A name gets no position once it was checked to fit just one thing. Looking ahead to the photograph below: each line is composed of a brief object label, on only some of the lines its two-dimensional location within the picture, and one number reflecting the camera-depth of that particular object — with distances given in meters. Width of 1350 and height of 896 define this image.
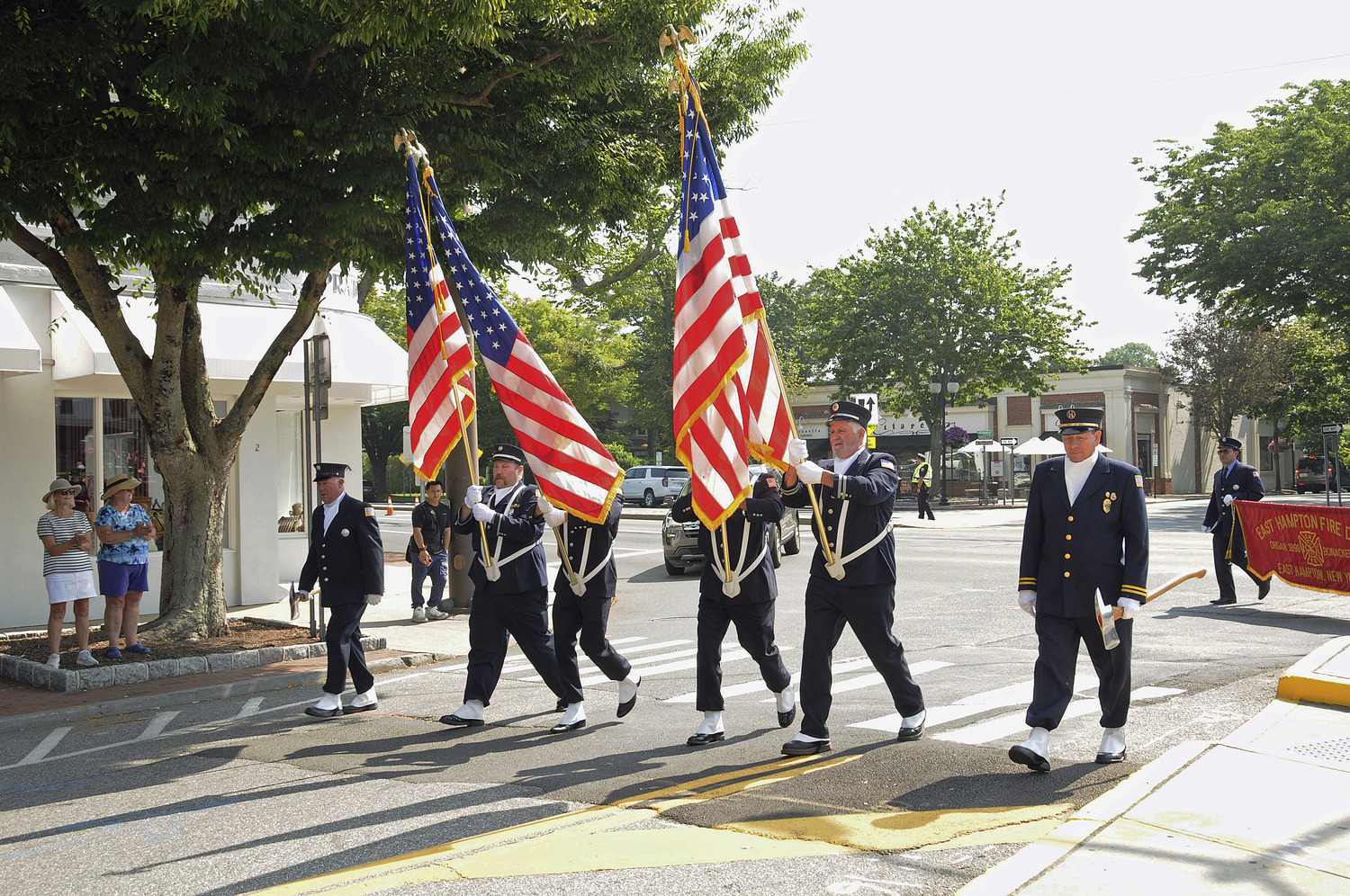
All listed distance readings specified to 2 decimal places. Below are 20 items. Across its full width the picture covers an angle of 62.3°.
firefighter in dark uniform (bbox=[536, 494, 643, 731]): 7.77
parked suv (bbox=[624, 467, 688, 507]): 47.19
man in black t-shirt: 14.47
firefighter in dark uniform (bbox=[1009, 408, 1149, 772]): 5.98
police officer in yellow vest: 33.25
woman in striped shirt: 10.38
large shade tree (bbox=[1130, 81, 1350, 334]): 31.47
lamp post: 41.72
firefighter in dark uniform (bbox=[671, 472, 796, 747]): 7.04
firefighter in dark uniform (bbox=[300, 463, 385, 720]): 8.47
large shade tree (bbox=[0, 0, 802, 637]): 9.05
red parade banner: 12.13
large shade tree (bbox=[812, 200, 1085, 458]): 44.12
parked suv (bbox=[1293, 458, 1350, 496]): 54.66
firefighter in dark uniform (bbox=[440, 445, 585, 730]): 7.83
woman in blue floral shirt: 10.74
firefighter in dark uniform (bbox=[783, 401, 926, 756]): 6.61
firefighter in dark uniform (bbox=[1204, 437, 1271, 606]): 13.12
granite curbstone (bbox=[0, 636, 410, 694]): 9.88
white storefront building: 13.72
